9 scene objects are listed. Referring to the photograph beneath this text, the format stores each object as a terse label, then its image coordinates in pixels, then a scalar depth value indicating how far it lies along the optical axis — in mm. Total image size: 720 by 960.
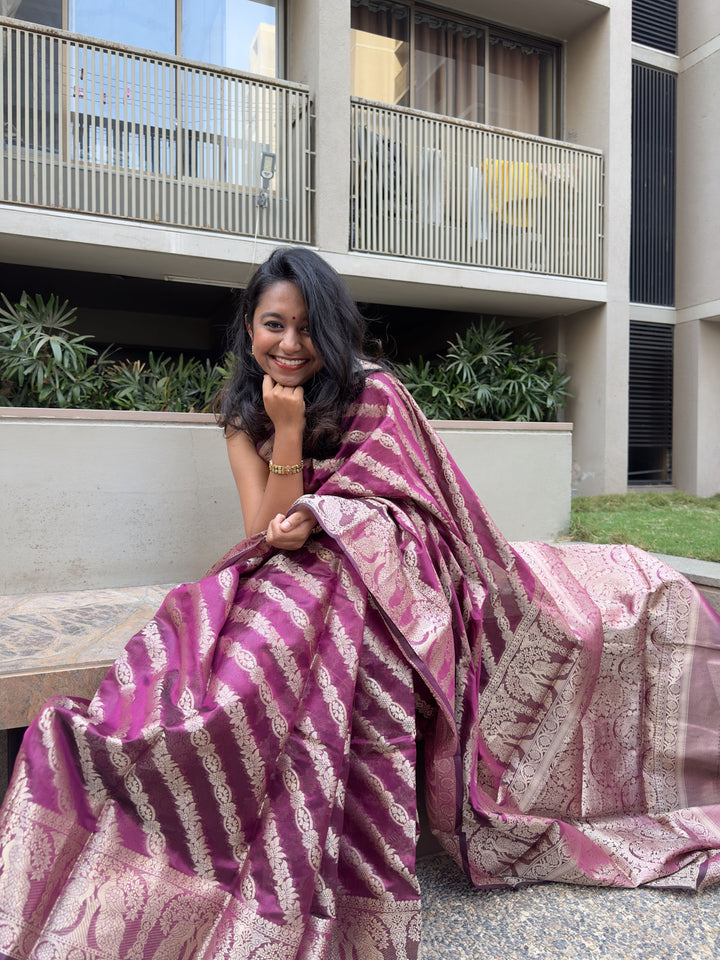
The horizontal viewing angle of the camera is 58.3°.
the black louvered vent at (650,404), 7055
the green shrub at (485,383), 4543
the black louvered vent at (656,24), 6957
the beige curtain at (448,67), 6488
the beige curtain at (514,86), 6793
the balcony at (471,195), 5512
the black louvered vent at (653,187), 7062
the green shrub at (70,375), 2775
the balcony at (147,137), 4570
